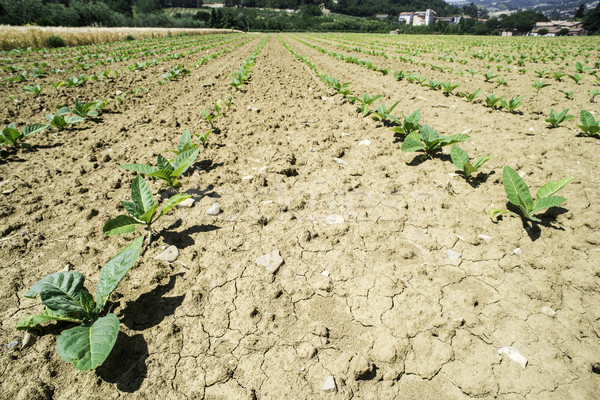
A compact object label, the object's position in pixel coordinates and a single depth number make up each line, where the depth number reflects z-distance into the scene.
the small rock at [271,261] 1.85
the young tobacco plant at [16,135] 3.31
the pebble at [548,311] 1.49
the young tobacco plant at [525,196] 1.99
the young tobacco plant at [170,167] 2.41
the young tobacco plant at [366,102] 4.57
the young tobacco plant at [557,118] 3.70
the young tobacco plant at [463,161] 2.57
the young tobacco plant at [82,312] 1.19
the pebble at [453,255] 1.89
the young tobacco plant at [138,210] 1.89
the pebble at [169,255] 1.92
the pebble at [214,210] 2.36
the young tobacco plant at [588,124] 3.34
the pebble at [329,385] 1.24
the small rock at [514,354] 1.29
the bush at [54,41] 17.33
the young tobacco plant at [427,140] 2.94
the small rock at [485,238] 2.00
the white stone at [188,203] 2.46
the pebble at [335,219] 2.26
